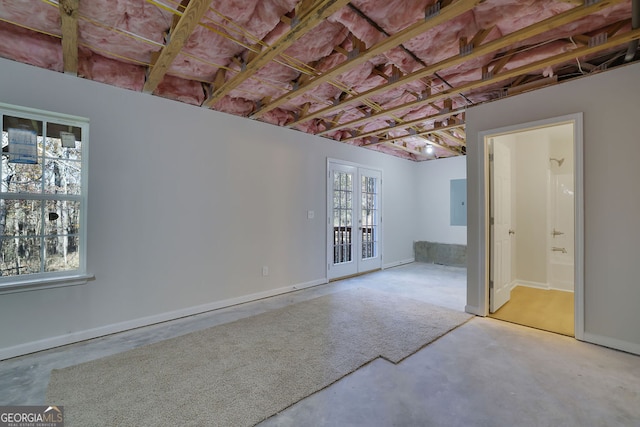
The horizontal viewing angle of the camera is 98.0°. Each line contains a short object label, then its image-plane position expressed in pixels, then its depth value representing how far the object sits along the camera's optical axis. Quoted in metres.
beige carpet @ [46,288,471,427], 1.79
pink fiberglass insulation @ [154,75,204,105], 3.23
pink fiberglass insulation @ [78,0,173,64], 2.09
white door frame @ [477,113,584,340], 2.77
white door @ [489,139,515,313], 3.54
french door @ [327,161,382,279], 5.16
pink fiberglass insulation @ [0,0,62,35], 2.04
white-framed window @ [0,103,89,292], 2.52
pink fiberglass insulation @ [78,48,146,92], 2.72
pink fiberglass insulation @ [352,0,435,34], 1.98
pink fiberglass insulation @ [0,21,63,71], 2.34
